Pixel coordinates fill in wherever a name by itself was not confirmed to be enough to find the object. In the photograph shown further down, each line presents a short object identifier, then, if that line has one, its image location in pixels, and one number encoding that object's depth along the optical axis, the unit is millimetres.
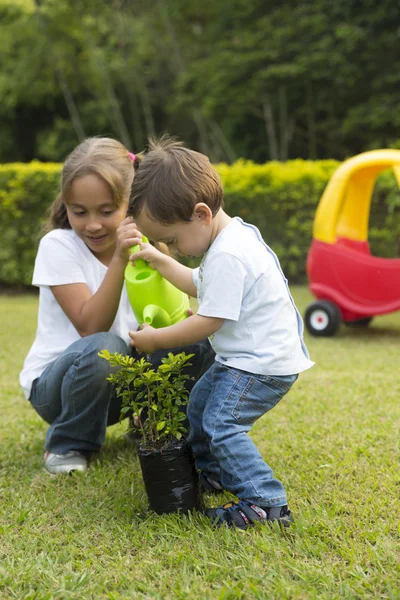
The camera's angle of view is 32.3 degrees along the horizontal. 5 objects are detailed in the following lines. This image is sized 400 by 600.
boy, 1953
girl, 2438
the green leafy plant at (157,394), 2004
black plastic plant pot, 2023
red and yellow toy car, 5121
